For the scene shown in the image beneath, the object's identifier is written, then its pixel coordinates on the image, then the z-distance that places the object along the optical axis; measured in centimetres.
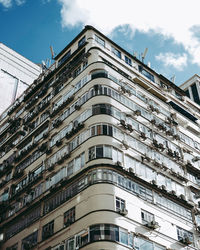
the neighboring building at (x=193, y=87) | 7050
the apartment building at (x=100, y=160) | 2589
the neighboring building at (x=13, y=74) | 5972
